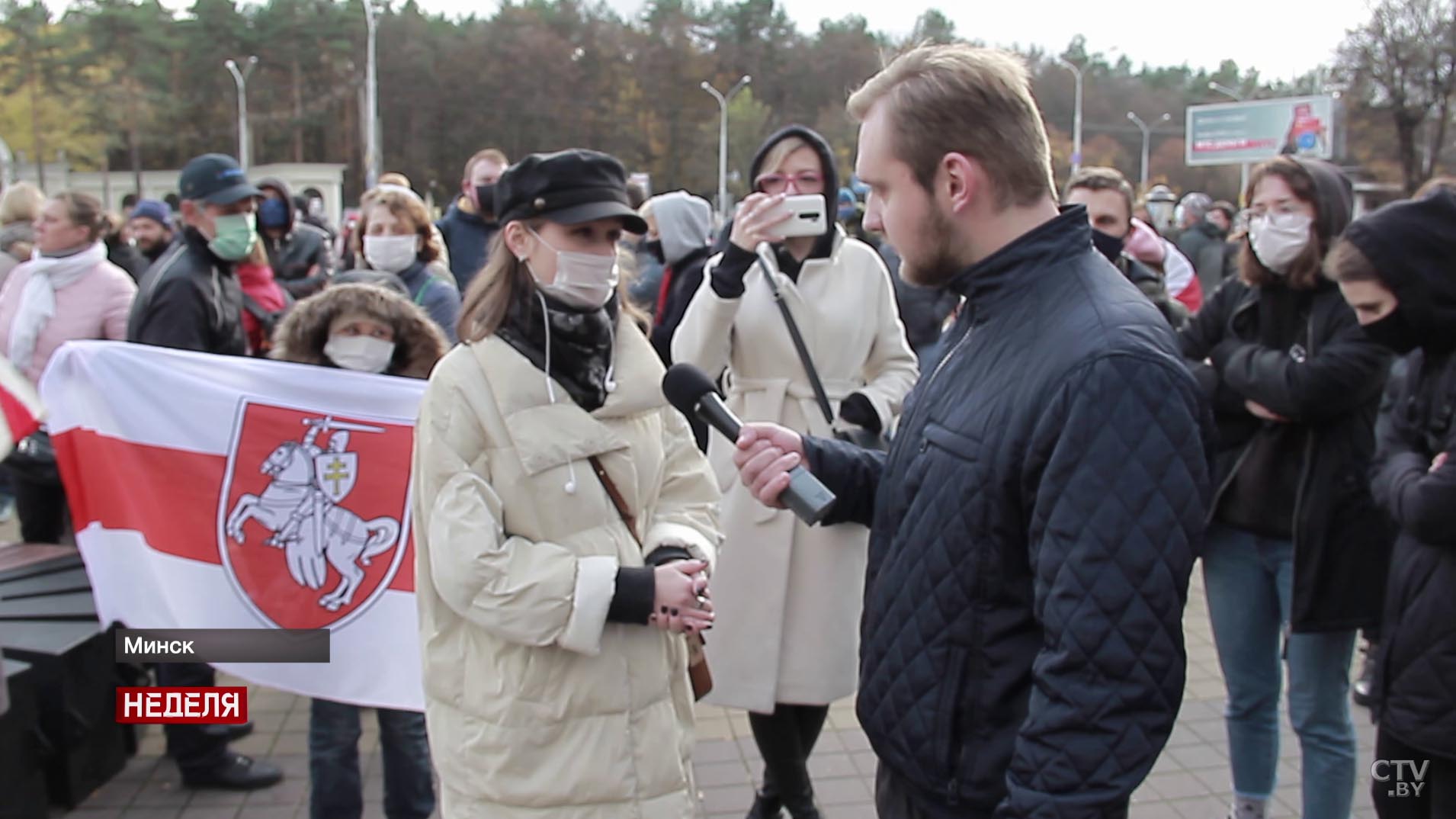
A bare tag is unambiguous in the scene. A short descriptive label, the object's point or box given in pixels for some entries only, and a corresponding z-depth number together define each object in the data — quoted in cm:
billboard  4816
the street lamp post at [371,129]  3662
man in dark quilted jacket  143
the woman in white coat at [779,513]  339
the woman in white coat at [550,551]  232
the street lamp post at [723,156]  5761
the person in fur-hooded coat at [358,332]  349
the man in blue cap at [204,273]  417
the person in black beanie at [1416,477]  247
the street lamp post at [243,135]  5017
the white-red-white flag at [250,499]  348
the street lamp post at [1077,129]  5356
